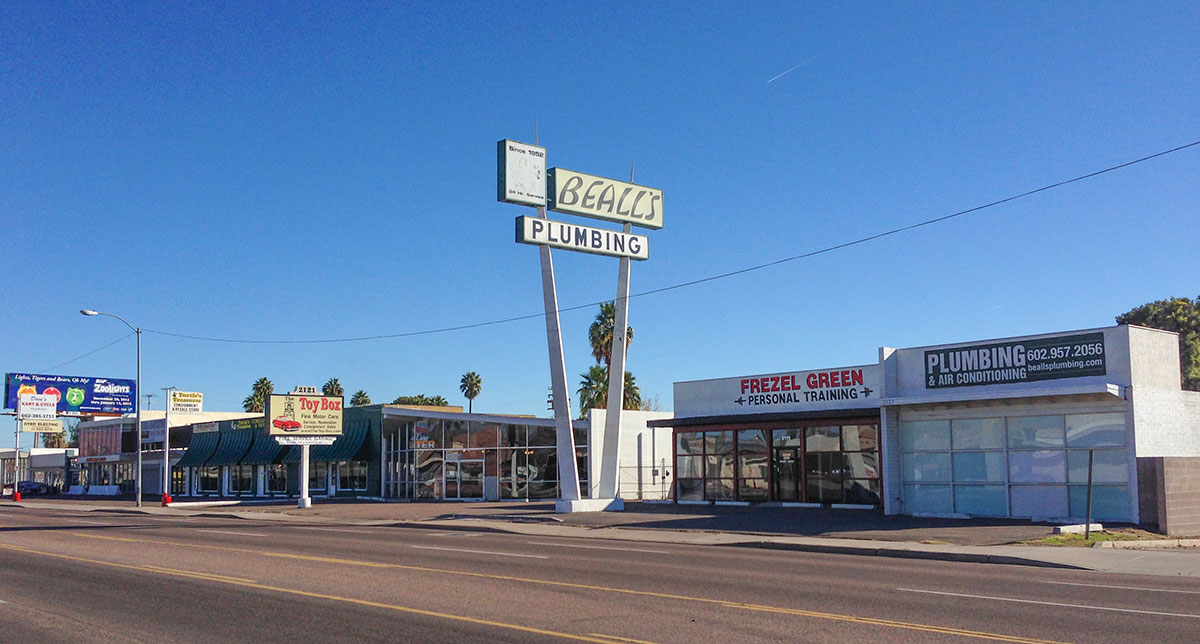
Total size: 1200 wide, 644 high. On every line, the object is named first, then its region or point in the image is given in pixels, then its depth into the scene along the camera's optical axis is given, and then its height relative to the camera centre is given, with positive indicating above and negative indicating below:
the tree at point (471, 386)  118.06 +3.52
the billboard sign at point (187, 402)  80.12 +1.43
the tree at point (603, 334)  71.56 +5.78
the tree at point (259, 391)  109.25 +3.02
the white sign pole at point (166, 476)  52.39 -3.12
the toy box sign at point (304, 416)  48.00 +0.12
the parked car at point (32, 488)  88.06 -5.90
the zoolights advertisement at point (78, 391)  74.25 +2.32
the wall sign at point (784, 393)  35.16 +0.68
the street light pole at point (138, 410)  47.98 +0.54
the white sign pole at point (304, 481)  47.19 -3.02
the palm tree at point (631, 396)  74.50 +1.29
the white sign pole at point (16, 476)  66.04 -3.59
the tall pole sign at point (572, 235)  36.03 +6.73
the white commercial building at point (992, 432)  27.14 -0.75
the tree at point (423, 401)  119.66 +1.95
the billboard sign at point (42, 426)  82.44 -0.38
